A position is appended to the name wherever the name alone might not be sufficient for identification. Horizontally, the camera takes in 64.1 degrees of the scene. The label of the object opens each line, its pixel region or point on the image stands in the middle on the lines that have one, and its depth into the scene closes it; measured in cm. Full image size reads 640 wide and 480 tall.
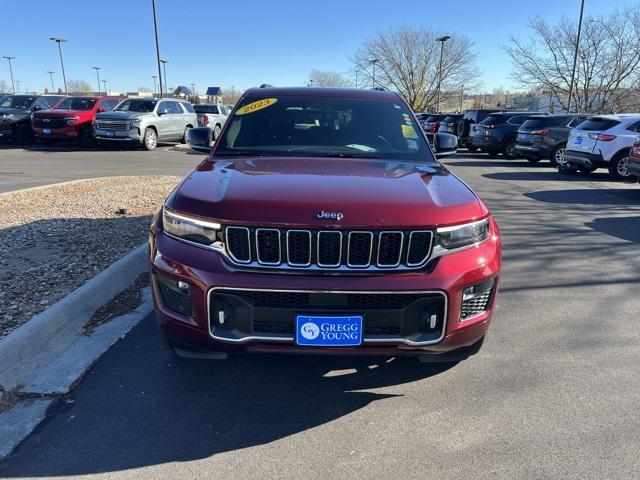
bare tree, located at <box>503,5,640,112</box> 2762
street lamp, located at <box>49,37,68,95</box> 5235
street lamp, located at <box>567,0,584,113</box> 2670
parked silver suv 1788
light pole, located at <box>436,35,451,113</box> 4687
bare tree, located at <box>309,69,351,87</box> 7212
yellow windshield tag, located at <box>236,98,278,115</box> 437
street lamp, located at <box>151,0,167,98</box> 2841
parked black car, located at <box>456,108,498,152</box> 2136
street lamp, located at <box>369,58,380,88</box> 5182
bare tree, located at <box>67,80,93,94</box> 12396
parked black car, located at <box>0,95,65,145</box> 1902
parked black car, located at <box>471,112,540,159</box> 1828
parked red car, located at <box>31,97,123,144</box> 1850
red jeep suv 257
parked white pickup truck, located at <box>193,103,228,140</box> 2259
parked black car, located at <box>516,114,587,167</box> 1541
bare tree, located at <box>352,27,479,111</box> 5112
